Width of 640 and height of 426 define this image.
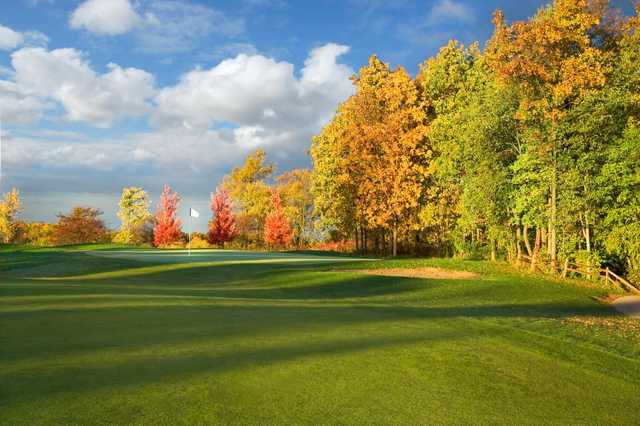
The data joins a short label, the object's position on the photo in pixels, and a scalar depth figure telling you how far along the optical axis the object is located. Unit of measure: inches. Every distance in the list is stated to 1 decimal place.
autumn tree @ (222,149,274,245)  2527.1
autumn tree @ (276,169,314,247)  2457.7
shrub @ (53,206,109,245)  2340.1
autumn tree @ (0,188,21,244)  2378.2
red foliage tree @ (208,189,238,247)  2050.9
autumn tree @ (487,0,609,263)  899.4
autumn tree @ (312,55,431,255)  1428.4
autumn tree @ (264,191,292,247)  2080.5
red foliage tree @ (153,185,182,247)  2087.8
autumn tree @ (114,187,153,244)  2628.0
